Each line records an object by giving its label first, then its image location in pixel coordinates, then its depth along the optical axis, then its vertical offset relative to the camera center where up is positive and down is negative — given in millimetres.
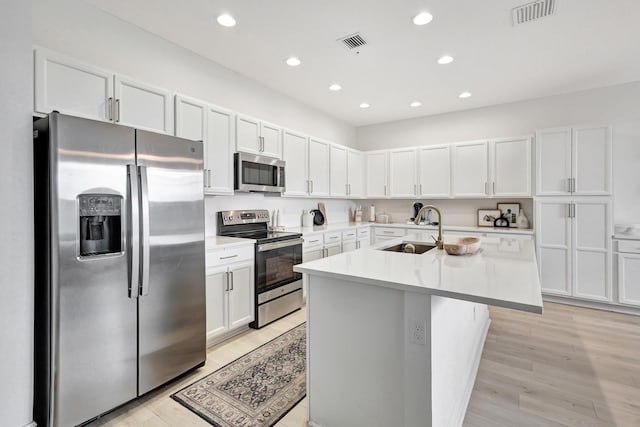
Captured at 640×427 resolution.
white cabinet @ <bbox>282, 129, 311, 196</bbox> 3963 +689
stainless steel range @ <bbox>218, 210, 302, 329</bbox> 3111 -536
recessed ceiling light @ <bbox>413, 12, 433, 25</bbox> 2455 +1598
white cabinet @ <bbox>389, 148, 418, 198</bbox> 5156 +677
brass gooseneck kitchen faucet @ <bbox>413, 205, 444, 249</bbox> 2402 -238
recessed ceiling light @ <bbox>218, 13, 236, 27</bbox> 2498 +1621
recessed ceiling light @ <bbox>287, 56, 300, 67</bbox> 3239 +1646
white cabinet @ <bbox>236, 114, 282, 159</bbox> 3281 +878
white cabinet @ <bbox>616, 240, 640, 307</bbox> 3504 -698
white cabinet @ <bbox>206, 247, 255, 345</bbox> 2639 -730
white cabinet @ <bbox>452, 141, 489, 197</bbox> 4566 +658
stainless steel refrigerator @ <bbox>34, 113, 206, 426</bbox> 1635 -310
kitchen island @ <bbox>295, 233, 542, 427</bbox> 1376 -609
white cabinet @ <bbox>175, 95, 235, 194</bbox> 2746 +764
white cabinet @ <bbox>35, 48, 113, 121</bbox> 1908 +855
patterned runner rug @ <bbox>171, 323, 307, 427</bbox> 1860 -1220
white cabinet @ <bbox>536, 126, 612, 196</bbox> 3662 +635
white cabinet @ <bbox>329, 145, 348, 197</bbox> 4879 +689
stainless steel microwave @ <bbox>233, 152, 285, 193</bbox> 3201 +454
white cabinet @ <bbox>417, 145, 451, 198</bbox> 4859 +676
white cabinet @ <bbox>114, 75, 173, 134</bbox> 2293 +868
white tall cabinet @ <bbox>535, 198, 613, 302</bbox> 3670 -443
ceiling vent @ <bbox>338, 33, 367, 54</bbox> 2797 +1621
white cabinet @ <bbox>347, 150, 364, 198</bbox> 5285 +708
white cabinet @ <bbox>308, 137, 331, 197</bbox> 4402 +686
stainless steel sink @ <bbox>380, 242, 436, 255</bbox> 2622 -307
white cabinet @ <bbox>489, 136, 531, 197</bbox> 4254 +649
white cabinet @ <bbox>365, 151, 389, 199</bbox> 5457 +707
